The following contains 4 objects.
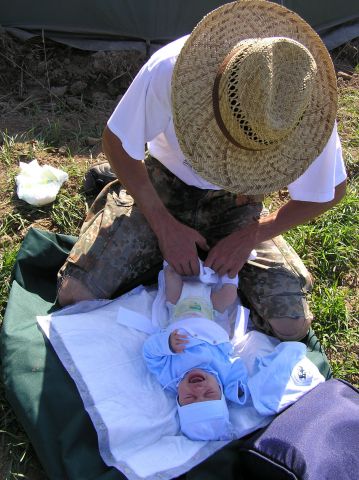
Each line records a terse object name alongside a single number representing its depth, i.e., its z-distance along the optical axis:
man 1.80
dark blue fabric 1.87
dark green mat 2.00
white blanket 2.02
